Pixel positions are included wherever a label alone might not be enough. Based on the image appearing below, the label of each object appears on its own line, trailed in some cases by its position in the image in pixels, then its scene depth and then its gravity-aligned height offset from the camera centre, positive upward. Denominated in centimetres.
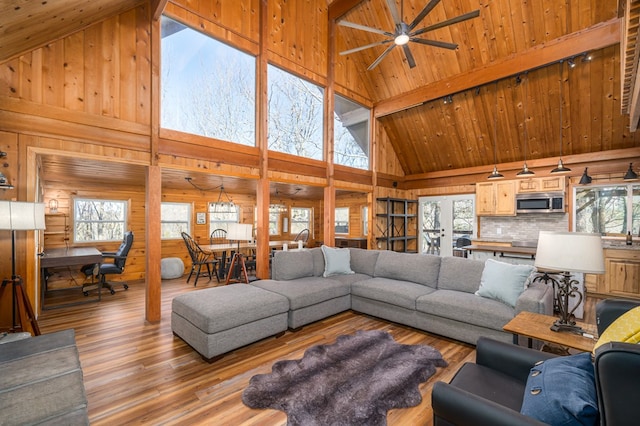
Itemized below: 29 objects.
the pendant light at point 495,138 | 552 +174
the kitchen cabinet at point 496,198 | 668 +33
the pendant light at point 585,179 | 557 +65
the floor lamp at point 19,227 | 265 -14
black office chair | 525 -104
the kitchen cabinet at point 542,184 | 613 +62
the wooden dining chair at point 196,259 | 607 -103
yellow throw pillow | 120 -53
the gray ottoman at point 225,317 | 280 -113
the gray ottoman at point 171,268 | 650 -131
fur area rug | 204 -146
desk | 440 -75
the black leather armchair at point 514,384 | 94 -83
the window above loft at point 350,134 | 695 +205
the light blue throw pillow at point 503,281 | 306 -78
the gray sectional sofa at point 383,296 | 294 -103
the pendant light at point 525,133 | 511 +174
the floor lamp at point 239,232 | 504 -36
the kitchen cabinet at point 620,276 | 493 -114
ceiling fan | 345 +238
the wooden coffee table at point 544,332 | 189 -90
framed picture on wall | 762 -16
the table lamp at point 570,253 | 189 -29
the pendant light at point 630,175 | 522 +68
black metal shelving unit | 776 -33
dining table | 604 -80
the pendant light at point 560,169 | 471 +72
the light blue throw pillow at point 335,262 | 453 -81
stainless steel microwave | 607 +22
